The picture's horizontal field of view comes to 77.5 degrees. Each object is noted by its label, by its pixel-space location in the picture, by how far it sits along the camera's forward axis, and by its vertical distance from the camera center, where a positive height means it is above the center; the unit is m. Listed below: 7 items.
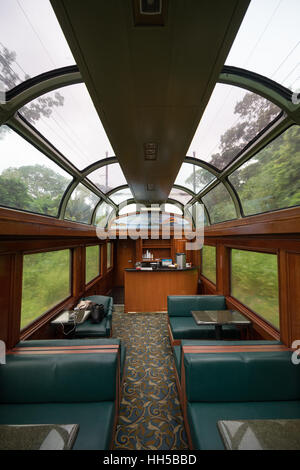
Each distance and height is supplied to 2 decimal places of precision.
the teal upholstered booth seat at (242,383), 2.12 -1.59
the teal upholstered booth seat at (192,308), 4.05 -1.65
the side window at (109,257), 8.56 -0.65
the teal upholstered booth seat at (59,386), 2.04 -1.60
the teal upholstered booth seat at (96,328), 3.84 -1.78
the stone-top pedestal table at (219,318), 3.38 -1.43
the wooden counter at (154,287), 6.18 -1.44
